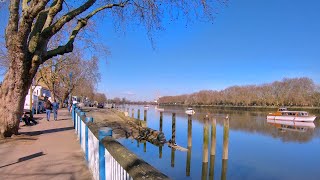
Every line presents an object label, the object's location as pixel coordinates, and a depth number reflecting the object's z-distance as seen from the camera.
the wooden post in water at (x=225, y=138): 11.83
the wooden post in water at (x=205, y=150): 11.32
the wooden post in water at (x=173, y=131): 15.39
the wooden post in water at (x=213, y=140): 12.16
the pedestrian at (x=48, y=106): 14.63
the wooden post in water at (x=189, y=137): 13.80
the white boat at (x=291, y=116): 34.32
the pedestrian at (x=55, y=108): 15.34
